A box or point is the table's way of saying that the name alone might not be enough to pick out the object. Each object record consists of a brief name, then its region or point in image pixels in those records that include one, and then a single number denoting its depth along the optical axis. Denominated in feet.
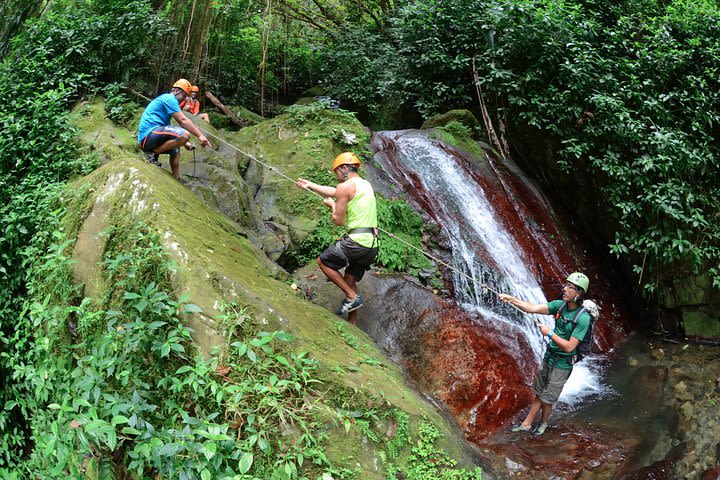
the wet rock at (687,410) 20.57
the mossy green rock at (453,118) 36.06
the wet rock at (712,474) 16.83
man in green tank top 17.98
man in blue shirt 19.31
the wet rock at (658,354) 26.61
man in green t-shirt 17.33
